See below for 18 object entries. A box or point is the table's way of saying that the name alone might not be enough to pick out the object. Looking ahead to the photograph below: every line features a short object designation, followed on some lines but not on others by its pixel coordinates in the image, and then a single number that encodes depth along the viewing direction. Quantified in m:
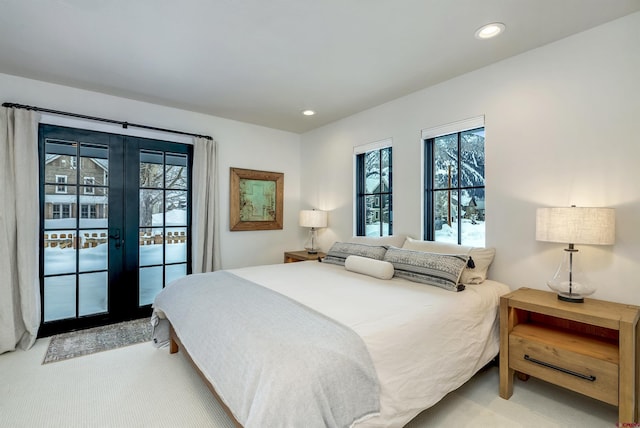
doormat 2.73
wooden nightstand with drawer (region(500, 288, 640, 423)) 1.67
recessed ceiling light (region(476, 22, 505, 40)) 2.09
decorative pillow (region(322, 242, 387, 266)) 2.97
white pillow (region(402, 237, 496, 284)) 2.44
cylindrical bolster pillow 2.57
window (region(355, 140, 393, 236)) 3.61
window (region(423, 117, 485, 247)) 2.82
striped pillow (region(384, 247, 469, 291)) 2.29
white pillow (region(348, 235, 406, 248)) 3.24
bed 1.24
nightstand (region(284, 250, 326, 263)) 4.02
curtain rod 2.85
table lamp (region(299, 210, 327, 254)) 4.22
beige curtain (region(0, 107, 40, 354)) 2.75
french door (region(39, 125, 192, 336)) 3.12
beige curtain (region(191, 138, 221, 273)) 3.79
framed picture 4.22
